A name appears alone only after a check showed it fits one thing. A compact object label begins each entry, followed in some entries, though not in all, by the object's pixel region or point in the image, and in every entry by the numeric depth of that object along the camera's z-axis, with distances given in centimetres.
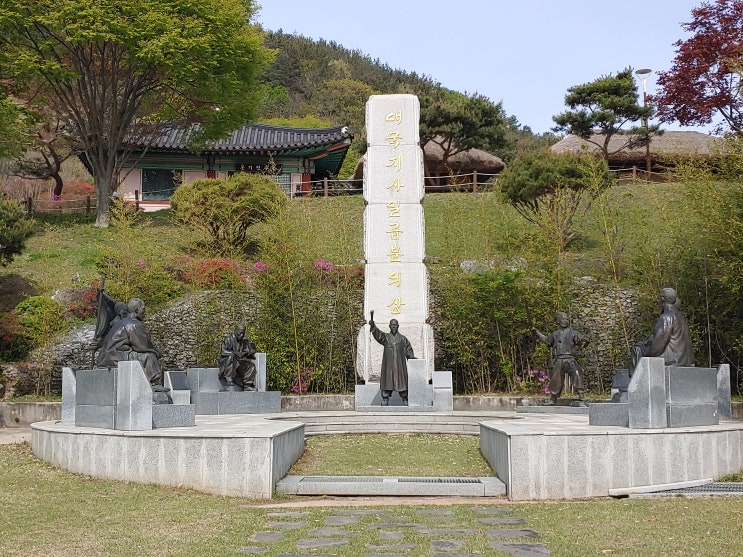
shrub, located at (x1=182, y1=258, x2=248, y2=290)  1491
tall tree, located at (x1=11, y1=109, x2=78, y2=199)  2627
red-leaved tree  2062
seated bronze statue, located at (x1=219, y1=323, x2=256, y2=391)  1070
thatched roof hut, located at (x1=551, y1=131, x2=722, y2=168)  2639
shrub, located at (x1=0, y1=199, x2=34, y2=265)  1453
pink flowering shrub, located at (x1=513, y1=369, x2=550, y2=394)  1297
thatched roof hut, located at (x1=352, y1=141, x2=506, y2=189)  2756
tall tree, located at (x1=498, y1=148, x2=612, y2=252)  1805
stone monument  1220
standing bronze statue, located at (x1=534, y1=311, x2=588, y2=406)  1006
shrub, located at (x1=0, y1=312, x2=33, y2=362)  1398
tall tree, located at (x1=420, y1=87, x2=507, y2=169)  2594
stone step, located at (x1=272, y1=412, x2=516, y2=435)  975
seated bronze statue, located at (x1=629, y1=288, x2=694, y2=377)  750
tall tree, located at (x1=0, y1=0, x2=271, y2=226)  1981
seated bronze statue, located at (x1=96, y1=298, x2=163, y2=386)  779
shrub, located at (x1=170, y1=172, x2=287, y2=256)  1764
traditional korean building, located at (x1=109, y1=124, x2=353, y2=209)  2681
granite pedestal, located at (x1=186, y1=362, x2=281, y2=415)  1052
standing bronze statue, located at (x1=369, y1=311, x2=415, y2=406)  1112
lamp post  2372
